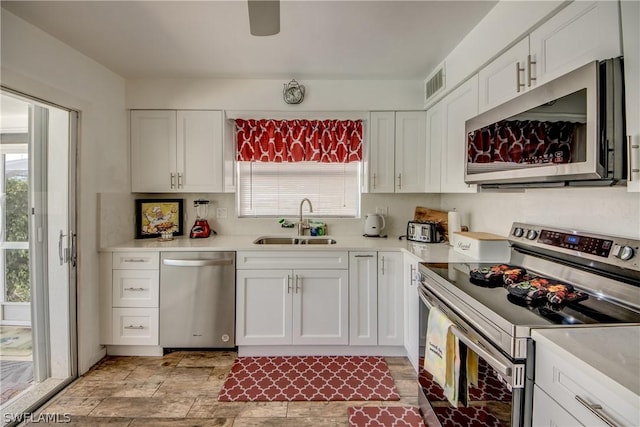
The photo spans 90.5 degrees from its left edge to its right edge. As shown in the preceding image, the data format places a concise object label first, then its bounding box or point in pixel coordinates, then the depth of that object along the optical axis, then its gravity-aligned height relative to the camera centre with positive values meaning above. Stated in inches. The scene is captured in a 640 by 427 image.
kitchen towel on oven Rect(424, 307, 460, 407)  51.4 -24.7
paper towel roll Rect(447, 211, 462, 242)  98.3 -3.4
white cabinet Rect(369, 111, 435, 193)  114.0 +21.4
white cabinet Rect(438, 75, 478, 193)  81.5 +23.2
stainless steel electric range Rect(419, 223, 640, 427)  39.1 -13.5
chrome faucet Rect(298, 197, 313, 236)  119.6 -4.9
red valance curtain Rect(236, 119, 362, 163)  117.5 +26.8
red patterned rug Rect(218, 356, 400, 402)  81.3 -46.8
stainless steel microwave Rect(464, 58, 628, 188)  41.2 +12.3
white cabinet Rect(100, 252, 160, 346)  99.6 -27.5
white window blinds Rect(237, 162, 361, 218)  125.5 +8.4
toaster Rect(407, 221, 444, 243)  104.9 -6.9
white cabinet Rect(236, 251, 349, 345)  99.6 -28.3
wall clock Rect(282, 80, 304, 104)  111.1 +42.1
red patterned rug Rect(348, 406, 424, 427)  71.2 -47.5
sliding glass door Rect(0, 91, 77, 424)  78.9 -10.3
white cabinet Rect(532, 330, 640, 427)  27.6 -17.8
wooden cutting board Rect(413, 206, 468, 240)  107.5 -1.7
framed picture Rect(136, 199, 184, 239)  117.5 -2.3
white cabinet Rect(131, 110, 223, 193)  112.9 +21.6
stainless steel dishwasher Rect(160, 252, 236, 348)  98.9 -27.7
